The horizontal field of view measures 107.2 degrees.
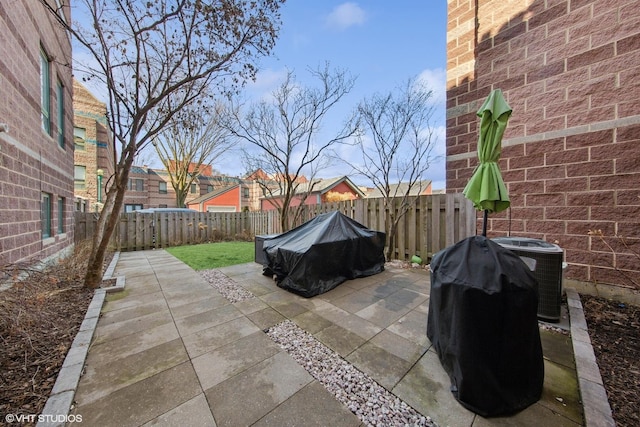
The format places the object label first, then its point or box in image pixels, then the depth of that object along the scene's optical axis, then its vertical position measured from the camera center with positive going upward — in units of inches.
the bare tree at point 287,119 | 279.9 +124.1
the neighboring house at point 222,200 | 1040.8 +57.7
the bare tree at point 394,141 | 235.3 +74.9
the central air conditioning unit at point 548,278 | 110.2 -31.5
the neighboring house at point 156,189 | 1027.3 +114.0
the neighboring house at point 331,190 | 759.7 +78.8
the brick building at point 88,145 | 644.7 +191.8
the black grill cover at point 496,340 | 64.1 -35.9
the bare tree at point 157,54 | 147.6 +109.9
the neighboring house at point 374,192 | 1035.6 +93.7
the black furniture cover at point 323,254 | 151.4 -29.9
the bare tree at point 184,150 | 600.1 +167.9
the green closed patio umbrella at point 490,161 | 94.4 +21.6
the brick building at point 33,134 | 130.1 +56.5
